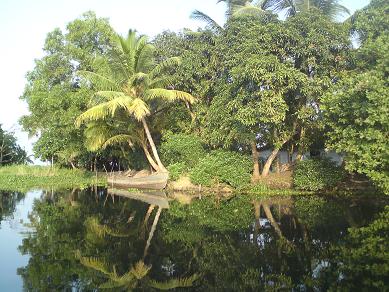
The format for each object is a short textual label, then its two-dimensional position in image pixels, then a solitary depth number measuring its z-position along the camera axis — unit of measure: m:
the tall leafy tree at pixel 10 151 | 39.50
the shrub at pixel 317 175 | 18.77
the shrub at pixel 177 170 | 21.88
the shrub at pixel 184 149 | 22.19
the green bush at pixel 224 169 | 20.28
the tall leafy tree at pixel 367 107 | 13.42
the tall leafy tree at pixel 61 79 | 28.64
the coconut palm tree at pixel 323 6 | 19.77
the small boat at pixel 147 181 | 21.92
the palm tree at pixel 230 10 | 20.94
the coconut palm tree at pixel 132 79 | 19.94
